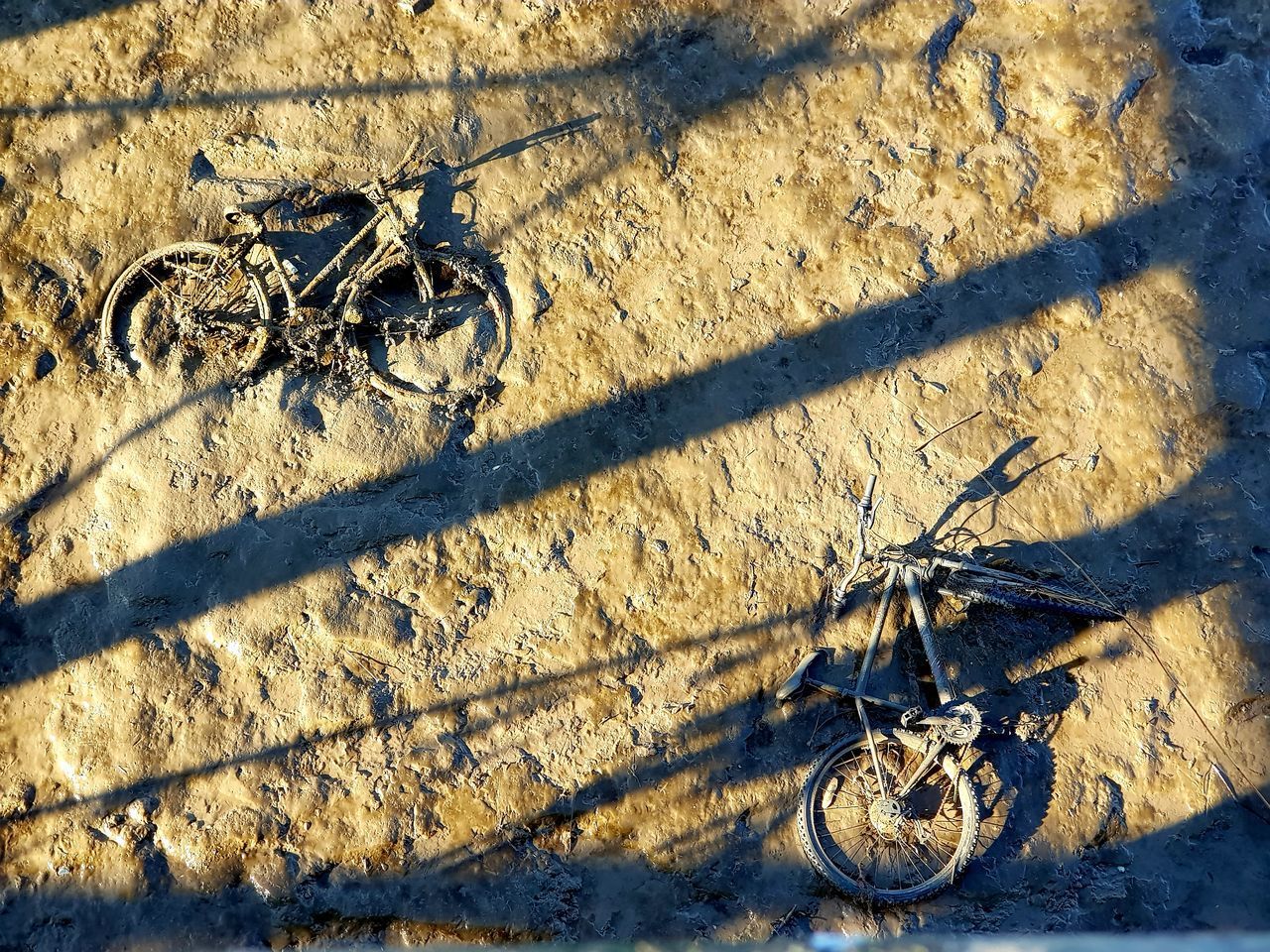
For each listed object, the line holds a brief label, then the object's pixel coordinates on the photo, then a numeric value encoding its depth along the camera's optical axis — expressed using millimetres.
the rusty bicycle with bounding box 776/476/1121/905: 5883
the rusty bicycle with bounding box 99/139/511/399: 6535
